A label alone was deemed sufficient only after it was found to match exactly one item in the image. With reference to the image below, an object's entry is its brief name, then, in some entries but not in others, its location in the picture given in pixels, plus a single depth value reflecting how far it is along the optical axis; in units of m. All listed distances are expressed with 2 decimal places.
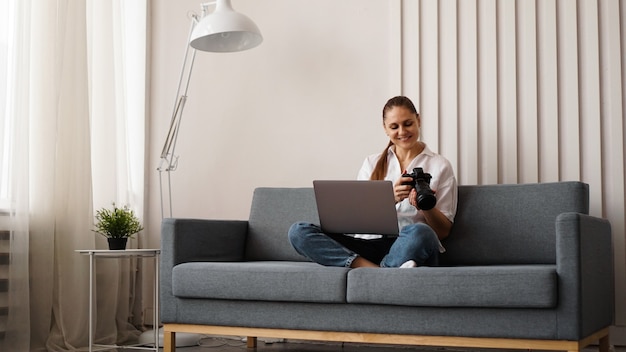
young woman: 2.69
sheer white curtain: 3.18
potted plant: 3.36
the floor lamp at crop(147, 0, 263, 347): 3.37
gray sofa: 2.38
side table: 3.12
